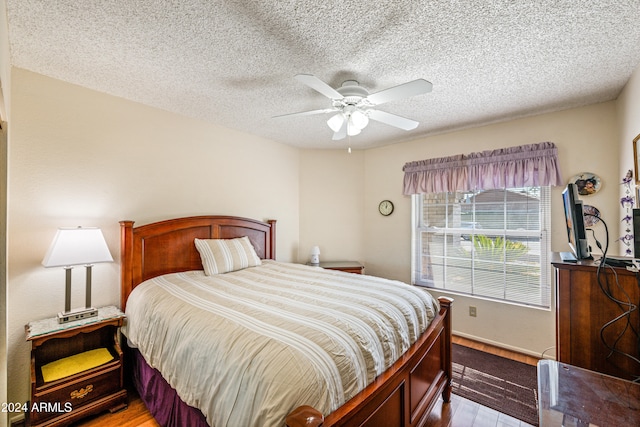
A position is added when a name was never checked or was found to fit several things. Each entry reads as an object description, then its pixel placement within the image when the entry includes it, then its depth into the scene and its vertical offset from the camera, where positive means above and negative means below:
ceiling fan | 1.72 +0.81
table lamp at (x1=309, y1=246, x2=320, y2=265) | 3.96 -0.57
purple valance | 2.81 +0.54
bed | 1.09 -0.66
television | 1.67 -0.04
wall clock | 4.07 +0.14
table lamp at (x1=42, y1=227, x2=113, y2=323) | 1.91 -0.27
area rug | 2.10 -1.45
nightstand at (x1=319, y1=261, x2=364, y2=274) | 3.82 -0.70
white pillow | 2.70 -0.40
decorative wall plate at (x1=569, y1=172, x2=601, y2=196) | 2.58 +0.33
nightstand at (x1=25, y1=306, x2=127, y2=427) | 1.74 -1.07
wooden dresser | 1.43 -0.56
